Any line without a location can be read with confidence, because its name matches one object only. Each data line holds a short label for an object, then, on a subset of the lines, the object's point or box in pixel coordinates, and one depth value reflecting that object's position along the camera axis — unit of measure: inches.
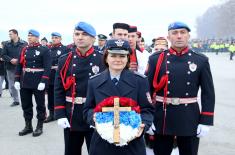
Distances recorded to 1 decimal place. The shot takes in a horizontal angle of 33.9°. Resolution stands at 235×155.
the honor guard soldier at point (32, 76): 303.1
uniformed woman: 138.1
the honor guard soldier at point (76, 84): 180.1
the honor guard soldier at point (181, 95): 169.3
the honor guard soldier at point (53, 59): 367.6
